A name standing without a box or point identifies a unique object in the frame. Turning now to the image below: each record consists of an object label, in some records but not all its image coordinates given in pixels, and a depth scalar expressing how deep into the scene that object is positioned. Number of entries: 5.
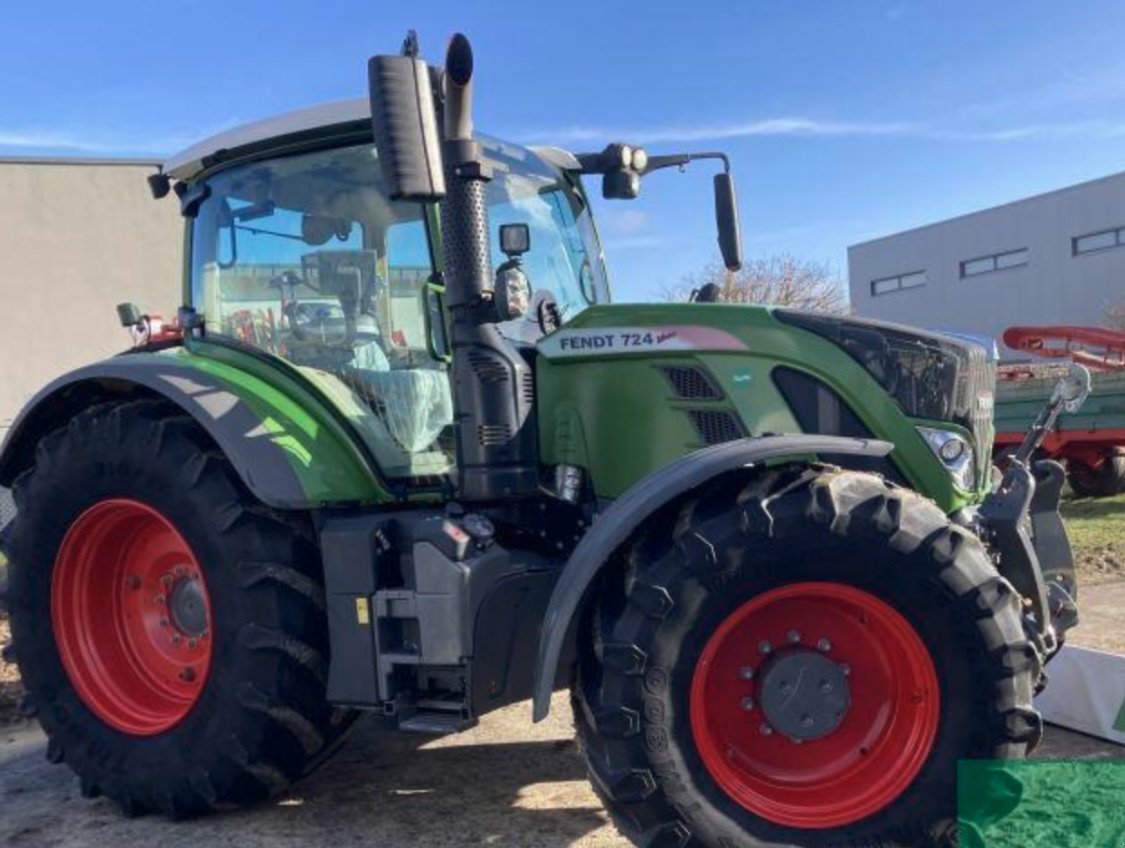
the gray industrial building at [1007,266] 28.86
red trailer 11.68
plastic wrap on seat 3.99
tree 21.61
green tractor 3.05
